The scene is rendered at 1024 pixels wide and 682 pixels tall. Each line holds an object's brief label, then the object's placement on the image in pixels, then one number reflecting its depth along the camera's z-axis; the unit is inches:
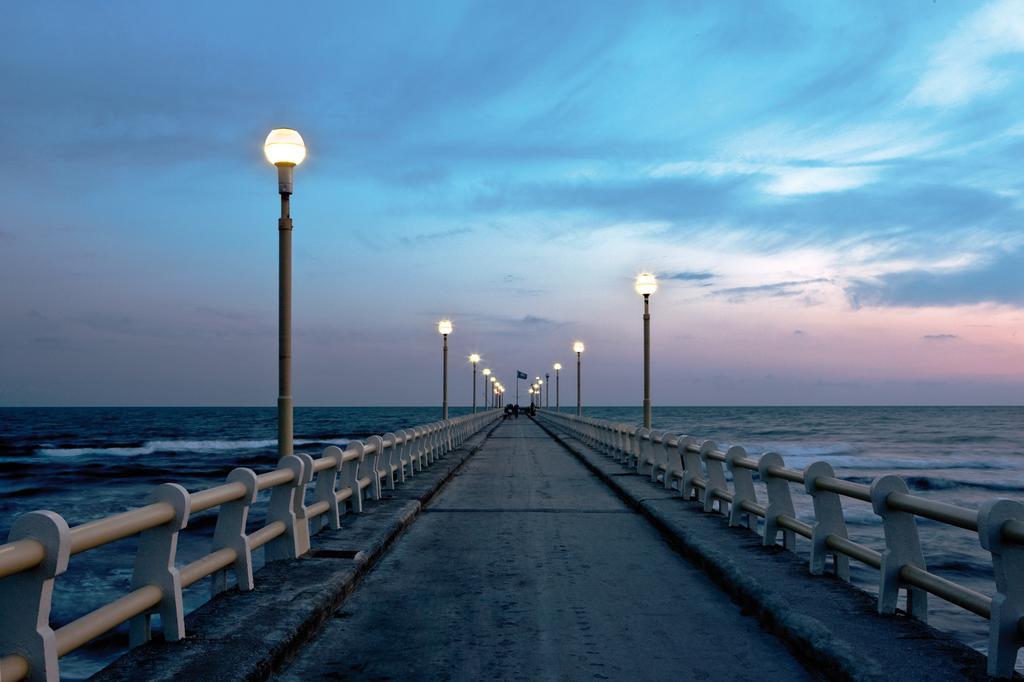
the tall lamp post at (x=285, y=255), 420.2
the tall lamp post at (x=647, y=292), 877.9
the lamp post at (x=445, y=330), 1396.4
